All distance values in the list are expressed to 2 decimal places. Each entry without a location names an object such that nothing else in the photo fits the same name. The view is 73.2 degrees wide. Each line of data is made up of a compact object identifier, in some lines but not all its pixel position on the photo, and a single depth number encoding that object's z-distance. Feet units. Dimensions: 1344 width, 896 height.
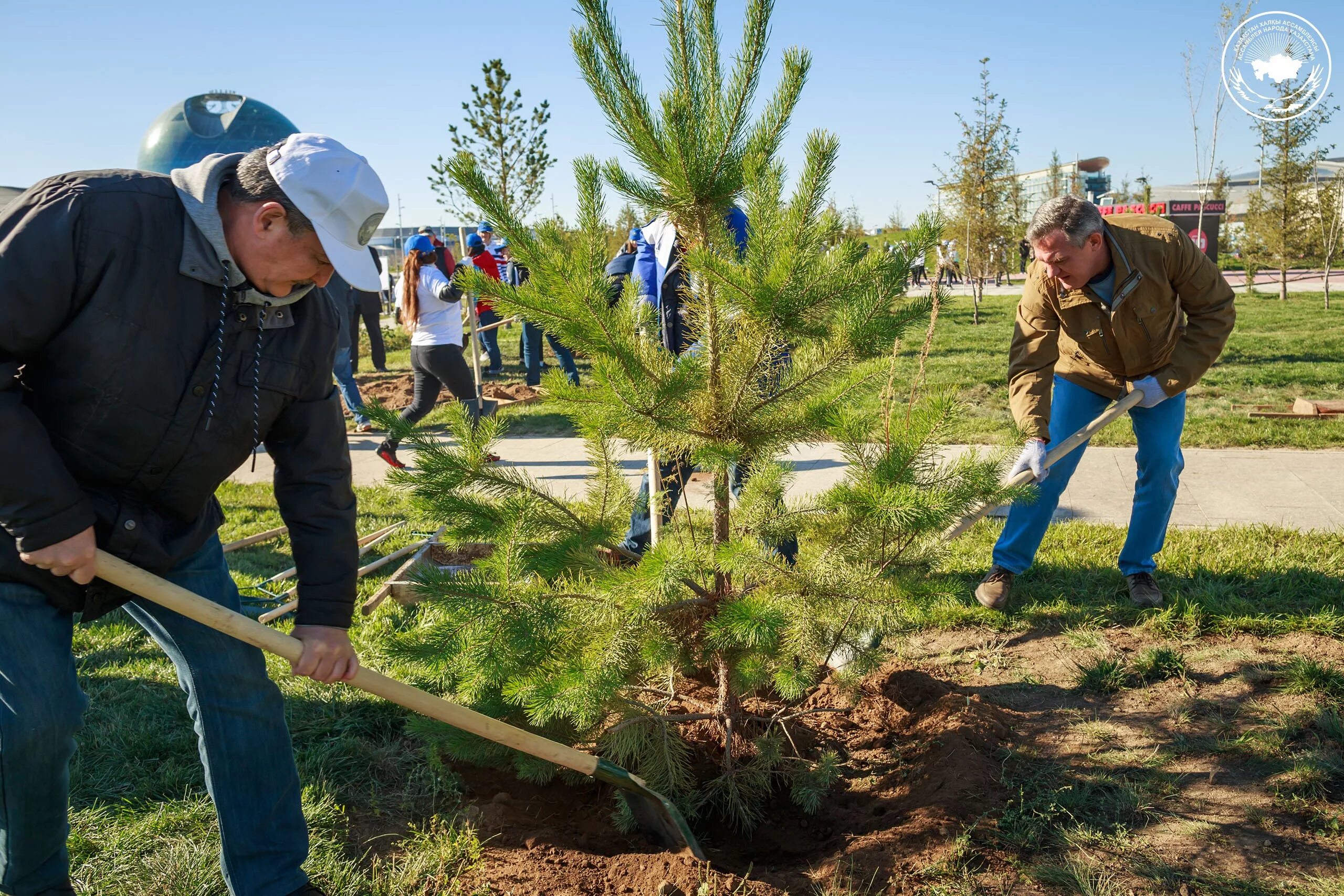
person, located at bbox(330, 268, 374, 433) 27.02
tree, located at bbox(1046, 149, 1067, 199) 84.94
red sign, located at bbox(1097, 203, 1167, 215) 71.31
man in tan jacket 12.76
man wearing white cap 6.39
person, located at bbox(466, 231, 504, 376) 32.96
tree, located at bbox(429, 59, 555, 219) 42.73
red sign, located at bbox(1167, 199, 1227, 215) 97.57
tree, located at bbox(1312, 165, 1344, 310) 58.54
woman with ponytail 24.52
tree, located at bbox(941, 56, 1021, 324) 55.67
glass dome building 49.57
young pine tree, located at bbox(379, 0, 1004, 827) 7.87
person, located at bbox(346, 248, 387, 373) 34.58
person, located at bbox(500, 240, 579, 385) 36.40
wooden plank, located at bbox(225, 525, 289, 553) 17.51
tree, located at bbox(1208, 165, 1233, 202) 80.88
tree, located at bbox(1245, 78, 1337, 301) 60.59
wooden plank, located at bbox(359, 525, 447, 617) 14.35
